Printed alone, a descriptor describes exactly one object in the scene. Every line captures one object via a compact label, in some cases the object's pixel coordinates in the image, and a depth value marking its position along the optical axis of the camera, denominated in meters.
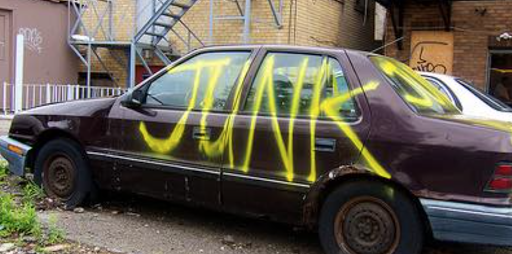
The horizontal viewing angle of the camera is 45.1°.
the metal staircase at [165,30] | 12.09
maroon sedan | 4.02
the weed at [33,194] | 5.93
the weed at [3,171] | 6.84
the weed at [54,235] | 4.76
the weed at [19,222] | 4.91
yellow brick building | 11.96
